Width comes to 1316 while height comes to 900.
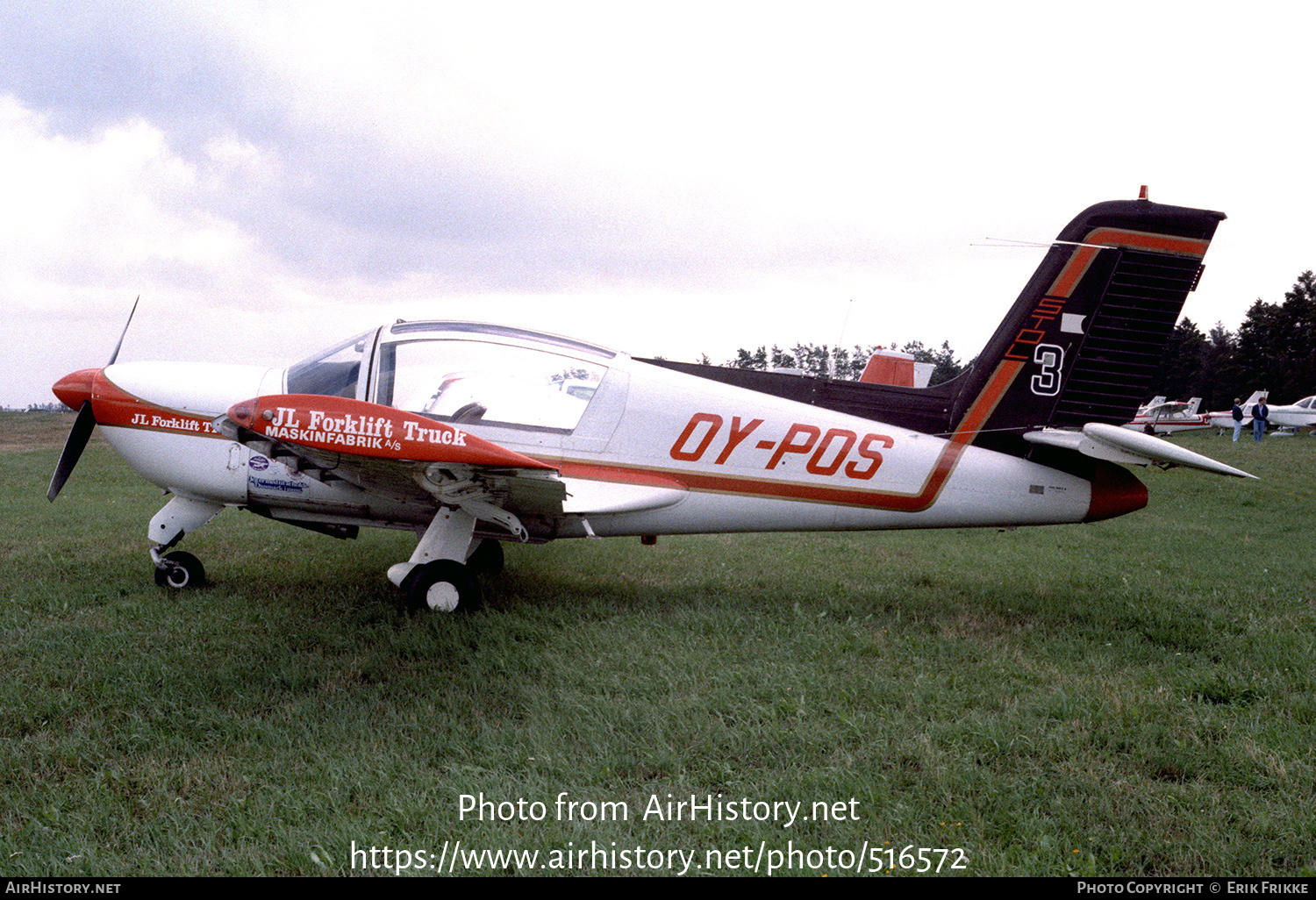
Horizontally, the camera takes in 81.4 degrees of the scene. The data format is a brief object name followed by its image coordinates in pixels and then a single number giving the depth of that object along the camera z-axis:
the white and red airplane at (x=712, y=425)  5.70
